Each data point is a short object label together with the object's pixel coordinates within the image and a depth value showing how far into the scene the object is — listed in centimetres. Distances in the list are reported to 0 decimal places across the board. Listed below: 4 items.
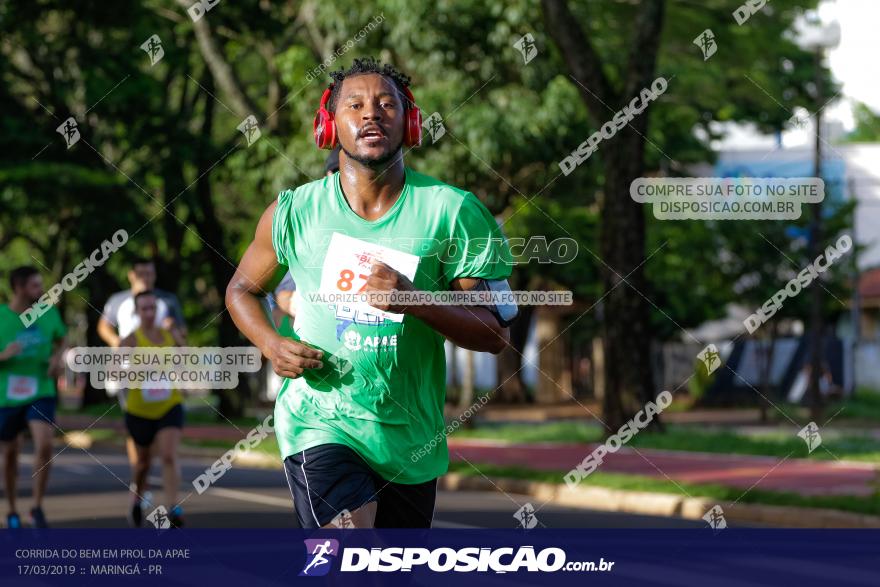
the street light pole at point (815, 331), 2781
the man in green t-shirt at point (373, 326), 456
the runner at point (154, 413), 1110
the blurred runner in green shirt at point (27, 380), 1135
